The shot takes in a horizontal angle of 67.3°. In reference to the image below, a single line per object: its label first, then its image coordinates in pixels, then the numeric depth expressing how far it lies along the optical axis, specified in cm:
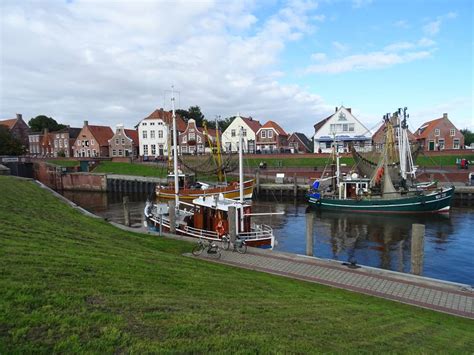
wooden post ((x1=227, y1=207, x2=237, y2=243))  1823
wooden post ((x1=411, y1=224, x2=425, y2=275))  1469
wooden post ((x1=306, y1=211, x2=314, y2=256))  1776
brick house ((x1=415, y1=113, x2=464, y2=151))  7106
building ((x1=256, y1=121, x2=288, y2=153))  7694
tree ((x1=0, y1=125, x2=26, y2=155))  8050
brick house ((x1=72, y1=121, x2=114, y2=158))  8875
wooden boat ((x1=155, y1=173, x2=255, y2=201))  3900
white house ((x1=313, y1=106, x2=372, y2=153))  7031
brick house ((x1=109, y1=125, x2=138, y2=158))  8681
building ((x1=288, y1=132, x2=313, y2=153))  8106
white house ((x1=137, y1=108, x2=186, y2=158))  8200
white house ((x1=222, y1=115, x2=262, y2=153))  7938
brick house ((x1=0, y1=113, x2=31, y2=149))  10644
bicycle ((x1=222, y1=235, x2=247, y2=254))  1723
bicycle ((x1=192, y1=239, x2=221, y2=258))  1633
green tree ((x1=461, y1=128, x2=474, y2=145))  11750
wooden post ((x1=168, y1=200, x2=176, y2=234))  2126
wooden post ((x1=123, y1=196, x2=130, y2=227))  2625
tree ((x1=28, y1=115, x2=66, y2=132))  12281
